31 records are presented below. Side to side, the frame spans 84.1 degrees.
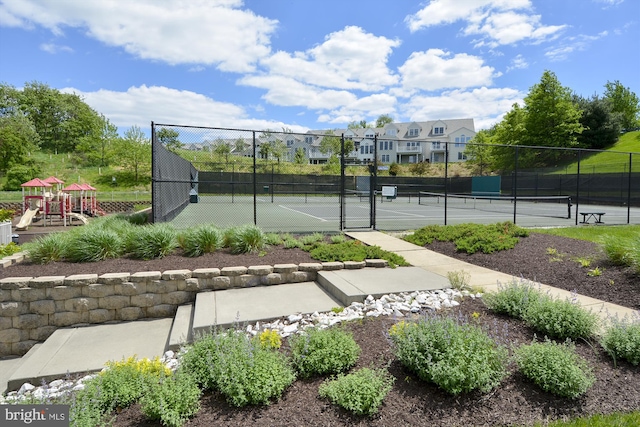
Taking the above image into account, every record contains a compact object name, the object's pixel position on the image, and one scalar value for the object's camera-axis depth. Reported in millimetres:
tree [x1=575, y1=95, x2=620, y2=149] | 41969
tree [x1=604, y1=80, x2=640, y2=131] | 52897
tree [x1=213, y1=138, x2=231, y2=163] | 19139
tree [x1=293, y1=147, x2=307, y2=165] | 40594
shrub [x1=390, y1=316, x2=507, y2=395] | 2463
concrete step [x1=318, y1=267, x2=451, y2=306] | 4656
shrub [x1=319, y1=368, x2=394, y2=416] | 2373
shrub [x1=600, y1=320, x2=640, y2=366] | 2895
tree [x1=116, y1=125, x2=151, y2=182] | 35812
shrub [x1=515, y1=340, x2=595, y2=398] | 2500
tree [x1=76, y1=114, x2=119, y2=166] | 40500
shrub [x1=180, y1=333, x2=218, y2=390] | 2686
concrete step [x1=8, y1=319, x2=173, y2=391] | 3691
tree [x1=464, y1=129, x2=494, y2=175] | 43406
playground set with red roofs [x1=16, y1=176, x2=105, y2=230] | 15687
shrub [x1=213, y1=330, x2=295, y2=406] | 2482
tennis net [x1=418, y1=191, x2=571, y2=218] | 18391
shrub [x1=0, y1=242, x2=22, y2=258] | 6470
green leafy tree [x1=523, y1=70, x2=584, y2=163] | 39156
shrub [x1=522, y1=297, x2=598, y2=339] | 3229
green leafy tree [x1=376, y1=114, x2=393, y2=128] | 91325
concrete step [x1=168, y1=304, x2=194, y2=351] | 3858
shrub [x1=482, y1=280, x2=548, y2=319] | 3689
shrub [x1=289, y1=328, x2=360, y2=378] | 2803
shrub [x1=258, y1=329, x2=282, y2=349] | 3098
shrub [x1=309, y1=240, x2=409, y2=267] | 6156
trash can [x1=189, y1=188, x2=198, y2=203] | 11652
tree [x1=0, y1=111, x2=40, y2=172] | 33219
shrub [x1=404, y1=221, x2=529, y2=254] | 7137
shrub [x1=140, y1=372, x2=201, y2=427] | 2309
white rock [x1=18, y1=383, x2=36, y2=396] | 3410
